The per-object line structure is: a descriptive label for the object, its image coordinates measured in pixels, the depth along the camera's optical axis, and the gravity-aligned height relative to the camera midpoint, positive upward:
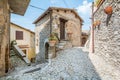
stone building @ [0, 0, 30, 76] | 2.61 +0.33
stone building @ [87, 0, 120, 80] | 2.34 +0.11
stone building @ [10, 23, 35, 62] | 6.93 +0.24
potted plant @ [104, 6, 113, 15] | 2.63 +1.22
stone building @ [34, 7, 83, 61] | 6.14 +1.41
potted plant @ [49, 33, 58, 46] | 4.03 -0.05
